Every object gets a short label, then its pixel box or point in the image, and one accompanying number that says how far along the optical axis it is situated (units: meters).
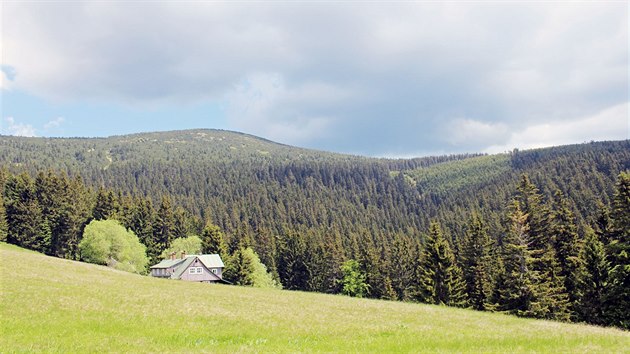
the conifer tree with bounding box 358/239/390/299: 98.50
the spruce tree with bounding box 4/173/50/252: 88.81
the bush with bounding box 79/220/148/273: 78.81
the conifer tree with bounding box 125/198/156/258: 106.19
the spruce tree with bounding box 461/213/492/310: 60.12
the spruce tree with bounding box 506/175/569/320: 42.75
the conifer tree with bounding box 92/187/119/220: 100.25
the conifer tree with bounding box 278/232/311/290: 114.56
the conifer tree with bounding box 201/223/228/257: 100.56
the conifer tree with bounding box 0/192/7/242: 85.50
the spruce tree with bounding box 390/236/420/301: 102.00
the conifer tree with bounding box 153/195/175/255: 112.44
